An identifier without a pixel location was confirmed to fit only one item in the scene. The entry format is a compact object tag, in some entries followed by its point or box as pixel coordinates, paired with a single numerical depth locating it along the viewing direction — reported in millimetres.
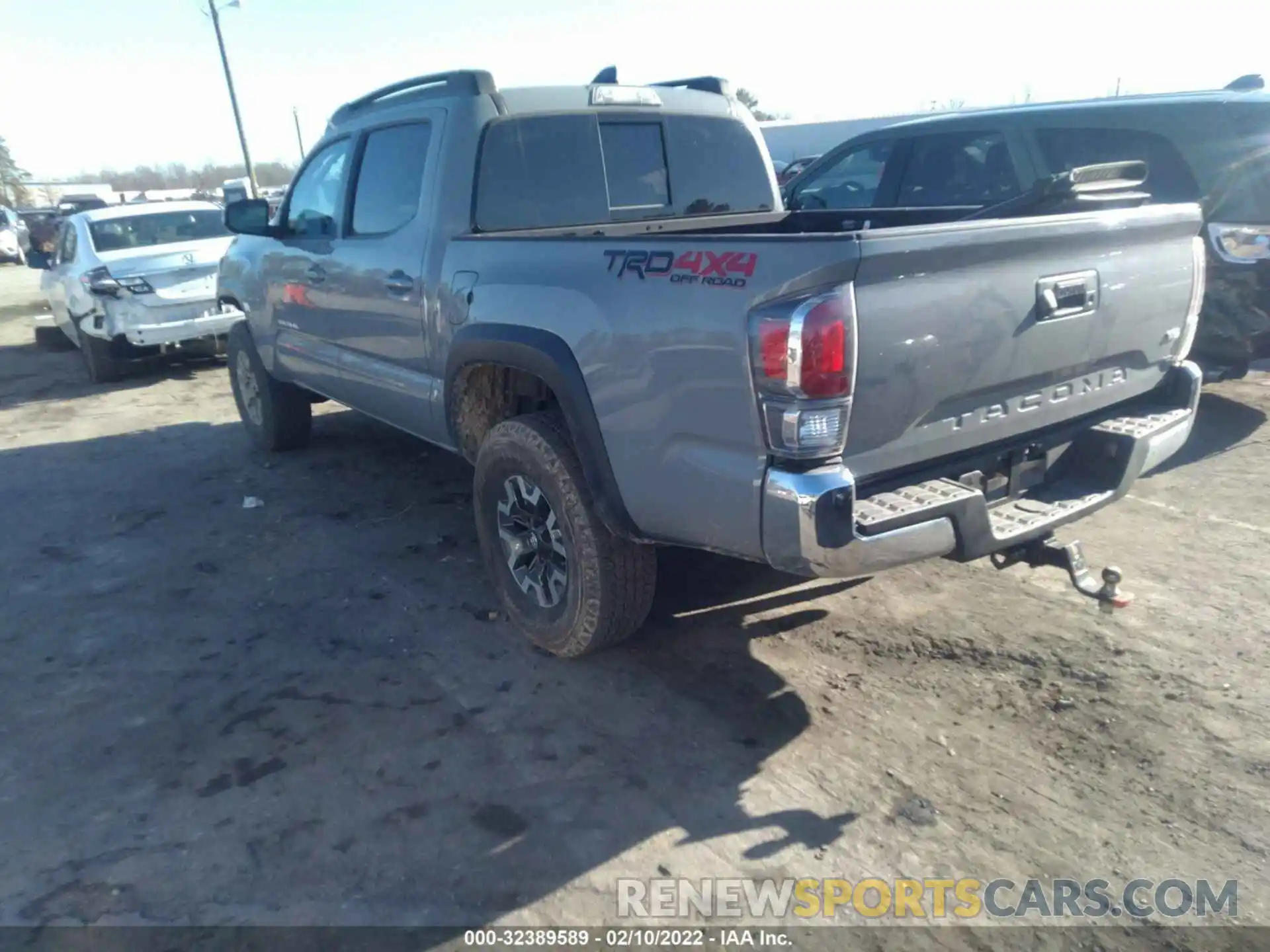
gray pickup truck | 2602
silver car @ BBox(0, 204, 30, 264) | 28062
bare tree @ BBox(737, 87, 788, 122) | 37828
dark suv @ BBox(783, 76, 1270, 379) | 5535
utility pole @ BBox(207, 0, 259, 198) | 24438
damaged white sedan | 9148
